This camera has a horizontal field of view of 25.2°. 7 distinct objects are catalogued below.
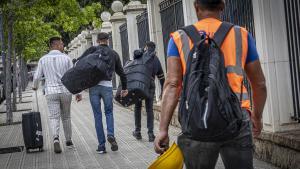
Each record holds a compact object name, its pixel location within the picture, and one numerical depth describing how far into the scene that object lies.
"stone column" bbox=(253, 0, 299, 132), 8.27
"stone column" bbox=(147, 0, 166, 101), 15.52
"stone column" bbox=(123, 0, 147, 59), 19.06
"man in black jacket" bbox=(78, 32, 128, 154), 10.27
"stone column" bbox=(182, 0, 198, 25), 12.05
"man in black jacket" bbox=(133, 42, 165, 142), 11.45
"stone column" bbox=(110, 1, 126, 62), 22.30
